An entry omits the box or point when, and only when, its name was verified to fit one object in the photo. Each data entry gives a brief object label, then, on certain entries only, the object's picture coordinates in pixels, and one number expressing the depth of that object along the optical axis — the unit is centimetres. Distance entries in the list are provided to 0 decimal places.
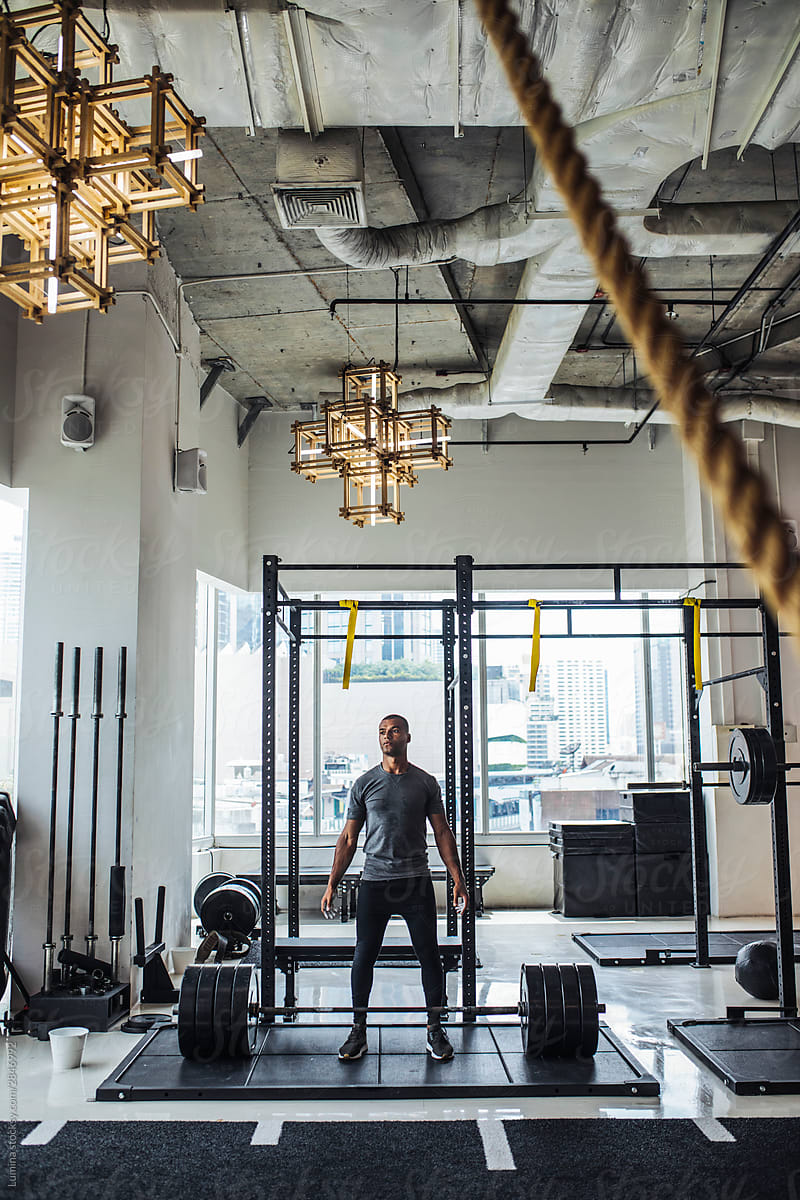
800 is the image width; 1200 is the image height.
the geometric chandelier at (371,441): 570
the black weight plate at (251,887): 705
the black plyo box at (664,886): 857
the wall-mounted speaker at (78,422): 585
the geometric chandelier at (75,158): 279
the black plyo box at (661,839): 859
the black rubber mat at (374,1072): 416
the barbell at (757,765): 534
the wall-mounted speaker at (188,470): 682
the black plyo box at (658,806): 870
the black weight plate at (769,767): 534
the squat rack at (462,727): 522
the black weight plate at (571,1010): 452
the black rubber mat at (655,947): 679
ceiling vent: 450
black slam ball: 571
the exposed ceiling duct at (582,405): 806
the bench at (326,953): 534
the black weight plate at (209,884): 714
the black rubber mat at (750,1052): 421
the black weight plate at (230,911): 688
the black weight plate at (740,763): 539
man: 462
